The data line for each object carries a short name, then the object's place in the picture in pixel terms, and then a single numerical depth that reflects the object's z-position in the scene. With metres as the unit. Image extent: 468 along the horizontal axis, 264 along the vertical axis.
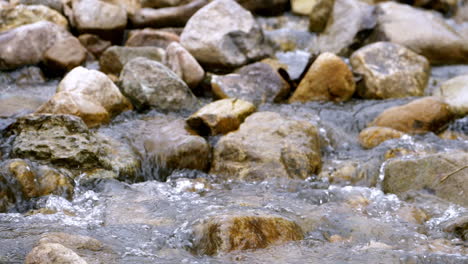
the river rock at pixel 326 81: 14.29
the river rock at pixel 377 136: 11.80
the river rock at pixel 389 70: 14.82
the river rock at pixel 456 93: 13.12
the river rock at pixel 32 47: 15.31
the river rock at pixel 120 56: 15.32
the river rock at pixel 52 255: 5.71
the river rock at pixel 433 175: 9.10
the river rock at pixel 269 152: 10.38
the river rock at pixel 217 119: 11.74
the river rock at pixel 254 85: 14.13
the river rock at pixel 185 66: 14.84
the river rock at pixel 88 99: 11.48
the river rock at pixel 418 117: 12.34
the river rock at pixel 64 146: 9.81
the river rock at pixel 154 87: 13.21
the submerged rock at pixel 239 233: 6.96
